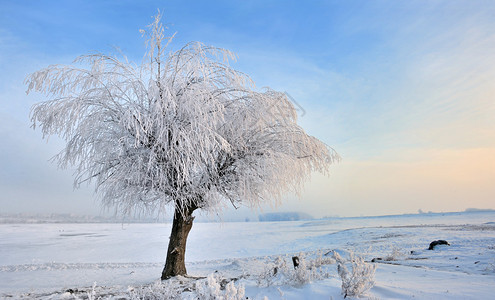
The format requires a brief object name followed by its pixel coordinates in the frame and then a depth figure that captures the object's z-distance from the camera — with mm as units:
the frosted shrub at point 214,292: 3465
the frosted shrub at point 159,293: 4148
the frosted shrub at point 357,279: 4480
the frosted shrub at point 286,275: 5355
